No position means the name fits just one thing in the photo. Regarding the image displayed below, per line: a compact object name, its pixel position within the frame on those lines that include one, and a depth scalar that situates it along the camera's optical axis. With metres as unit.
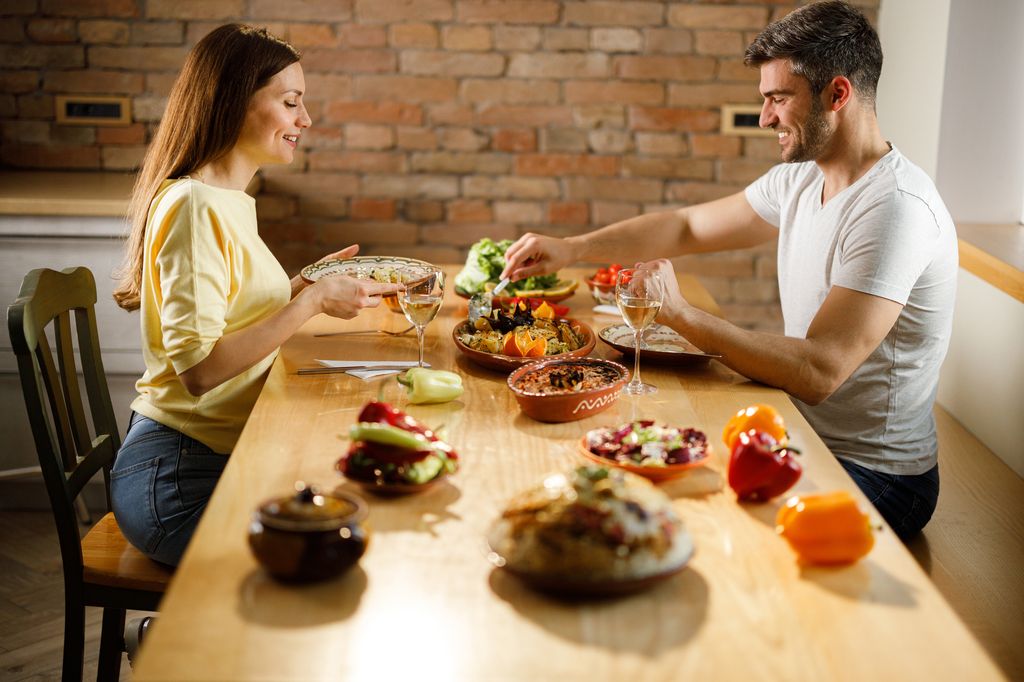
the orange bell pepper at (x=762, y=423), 1.51
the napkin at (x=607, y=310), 2.51
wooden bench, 1.72
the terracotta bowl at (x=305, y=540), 1.10
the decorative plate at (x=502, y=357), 1.90
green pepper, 1.73
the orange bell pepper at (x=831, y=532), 1.19
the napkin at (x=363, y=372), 1.90
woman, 1.83
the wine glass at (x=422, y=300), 1.86
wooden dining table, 1.00
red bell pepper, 1.34
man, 1.89
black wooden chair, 1.78
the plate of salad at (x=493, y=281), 2.58
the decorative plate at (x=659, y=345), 1.98
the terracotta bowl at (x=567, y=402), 1.63
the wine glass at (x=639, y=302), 1.79
